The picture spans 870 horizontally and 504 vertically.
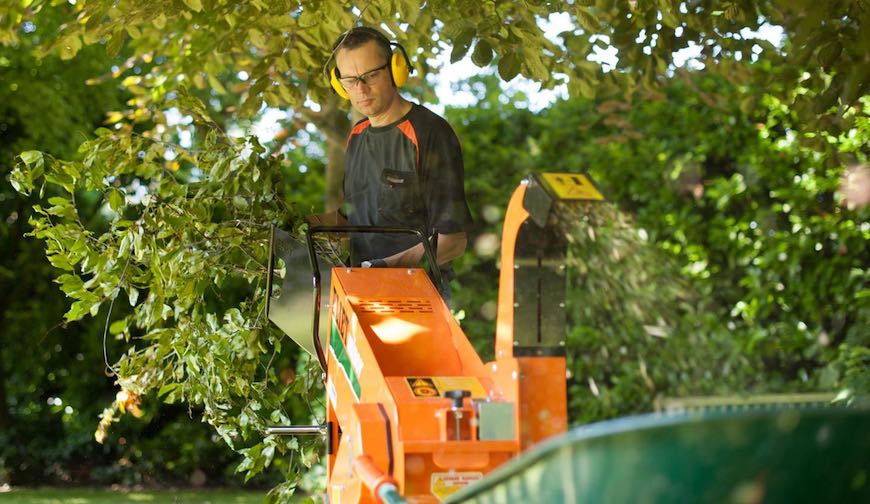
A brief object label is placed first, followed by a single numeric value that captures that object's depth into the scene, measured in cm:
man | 991
